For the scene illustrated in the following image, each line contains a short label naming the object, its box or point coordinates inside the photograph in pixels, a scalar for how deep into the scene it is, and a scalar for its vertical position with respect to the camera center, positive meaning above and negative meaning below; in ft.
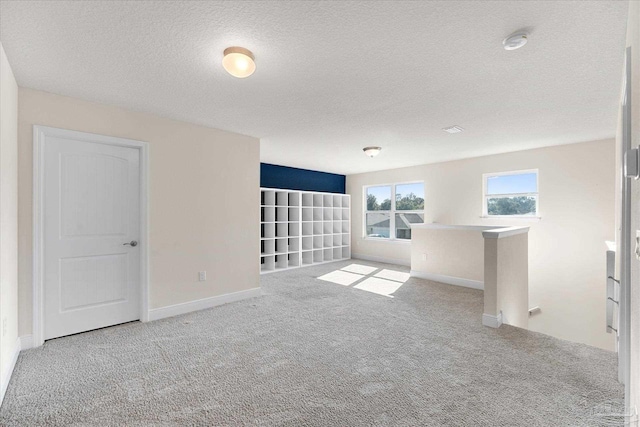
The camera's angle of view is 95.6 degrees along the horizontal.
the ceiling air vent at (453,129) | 12.28 +3.65
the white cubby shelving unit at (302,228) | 19.87 -1.16
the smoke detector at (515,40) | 5.96 +3.63
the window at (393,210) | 22.16 +0.28
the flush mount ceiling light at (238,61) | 6.51 +3.46
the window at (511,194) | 16.35 +1.17
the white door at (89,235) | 8.98 -0.75
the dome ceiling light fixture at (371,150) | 15.42 +3.36
